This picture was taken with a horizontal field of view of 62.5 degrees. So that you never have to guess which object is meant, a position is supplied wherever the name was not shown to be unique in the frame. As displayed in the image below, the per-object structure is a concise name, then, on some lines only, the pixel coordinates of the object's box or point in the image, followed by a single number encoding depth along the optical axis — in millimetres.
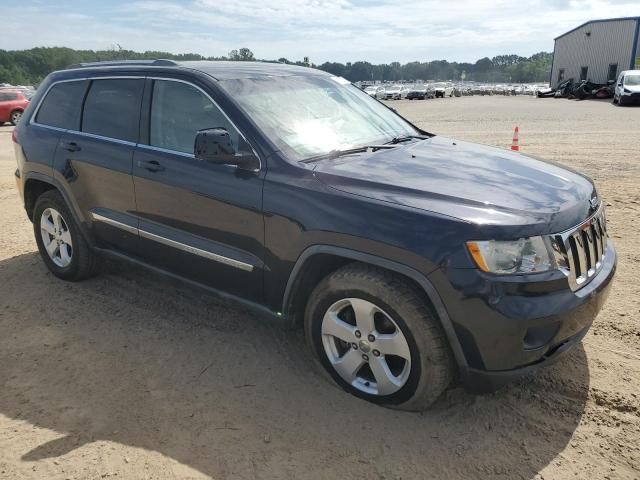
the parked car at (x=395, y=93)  47188
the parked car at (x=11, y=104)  21391
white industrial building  42906
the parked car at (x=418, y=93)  46812
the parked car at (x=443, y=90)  51794
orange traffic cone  9384
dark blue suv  2480
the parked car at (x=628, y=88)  25328
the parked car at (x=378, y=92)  46891
